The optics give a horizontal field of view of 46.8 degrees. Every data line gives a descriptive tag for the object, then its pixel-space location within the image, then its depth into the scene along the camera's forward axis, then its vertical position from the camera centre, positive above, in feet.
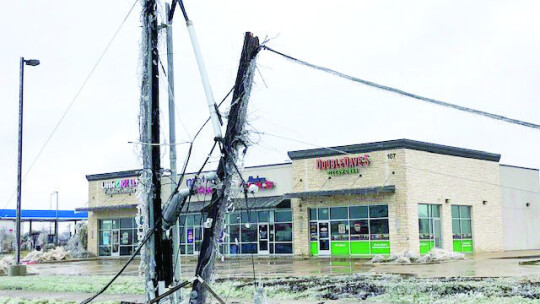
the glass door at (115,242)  155.94 -3.43
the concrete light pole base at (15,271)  80.75 -5.17
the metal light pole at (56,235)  217.54 -1.88
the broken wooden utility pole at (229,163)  27.73 +2.76
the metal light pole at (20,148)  79.10 +10.58
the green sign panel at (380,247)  108.78 -4.35
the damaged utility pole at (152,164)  30.01 +3.09
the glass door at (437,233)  113.60 -2.21
